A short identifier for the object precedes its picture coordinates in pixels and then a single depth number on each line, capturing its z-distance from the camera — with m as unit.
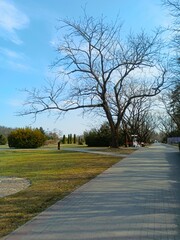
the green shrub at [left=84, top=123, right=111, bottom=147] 27.54
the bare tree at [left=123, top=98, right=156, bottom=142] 31.91
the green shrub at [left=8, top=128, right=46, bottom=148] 23.63
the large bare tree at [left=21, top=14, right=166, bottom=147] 18.01
